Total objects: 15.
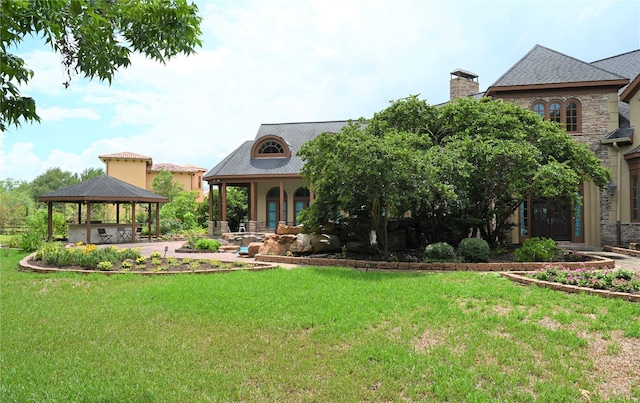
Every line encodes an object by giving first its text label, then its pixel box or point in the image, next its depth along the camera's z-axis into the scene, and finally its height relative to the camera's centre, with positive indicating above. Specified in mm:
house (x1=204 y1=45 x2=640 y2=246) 16078 +3294
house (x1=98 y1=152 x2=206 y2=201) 40906 +3832
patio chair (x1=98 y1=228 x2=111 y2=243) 21078 -1330
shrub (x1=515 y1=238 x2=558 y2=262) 10992 -1095
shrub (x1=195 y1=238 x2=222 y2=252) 16891 -1420
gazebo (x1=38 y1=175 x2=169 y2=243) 20297 +499
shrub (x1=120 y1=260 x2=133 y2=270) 11562 -1531
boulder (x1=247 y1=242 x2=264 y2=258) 14550 -1392
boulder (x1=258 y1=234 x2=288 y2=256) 13602 -1246
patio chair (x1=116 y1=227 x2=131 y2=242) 21891 -1312
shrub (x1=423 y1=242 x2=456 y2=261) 11164 -1130
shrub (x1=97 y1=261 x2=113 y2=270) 11398 -1498
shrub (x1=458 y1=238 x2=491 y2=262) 11195 -1077
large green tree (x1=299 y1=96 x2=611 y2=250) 10680 +1054
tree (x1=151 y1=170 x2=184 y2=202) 36844 +1857
